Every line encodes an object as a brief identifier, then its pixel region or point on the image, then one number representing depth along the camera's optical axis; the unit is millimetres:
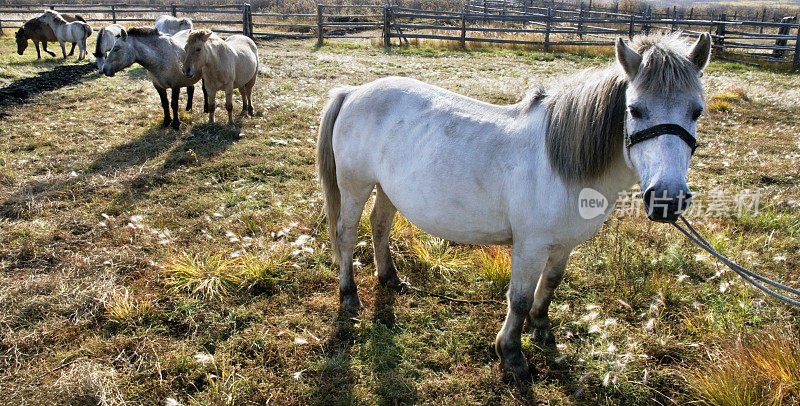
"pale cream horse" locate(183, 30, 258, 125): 8227
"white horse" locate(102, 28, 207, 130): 8516
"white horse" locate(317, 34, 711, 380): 2156
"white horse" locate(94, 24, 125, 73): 8922
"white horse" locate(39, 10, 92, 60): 15281
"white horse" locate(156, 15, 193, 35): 15802
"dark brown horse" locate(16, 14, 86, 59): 15266
